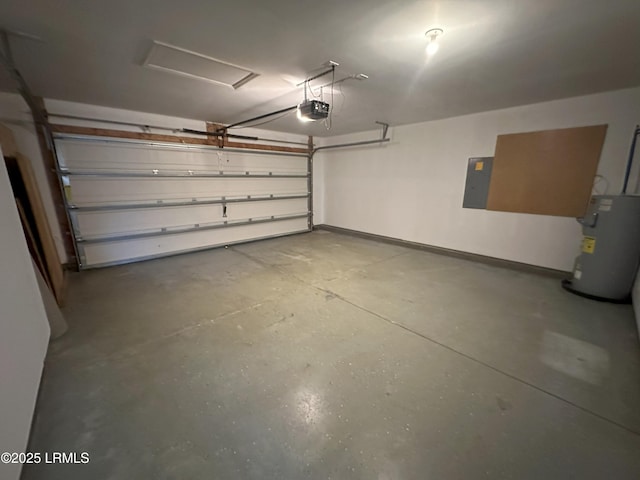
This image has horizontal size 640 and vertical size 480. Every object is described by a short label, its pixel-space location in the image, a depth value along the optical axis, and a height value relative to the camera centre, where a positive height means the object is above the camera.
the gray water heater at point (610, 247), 2.69 -0.71
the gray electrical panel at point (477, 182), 4.09 +0.00
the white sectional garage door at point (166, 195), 3.87 -0.22
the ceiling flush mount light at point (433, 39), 1.76 +1.03
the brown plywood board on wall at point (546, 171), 3.25 +0.16
